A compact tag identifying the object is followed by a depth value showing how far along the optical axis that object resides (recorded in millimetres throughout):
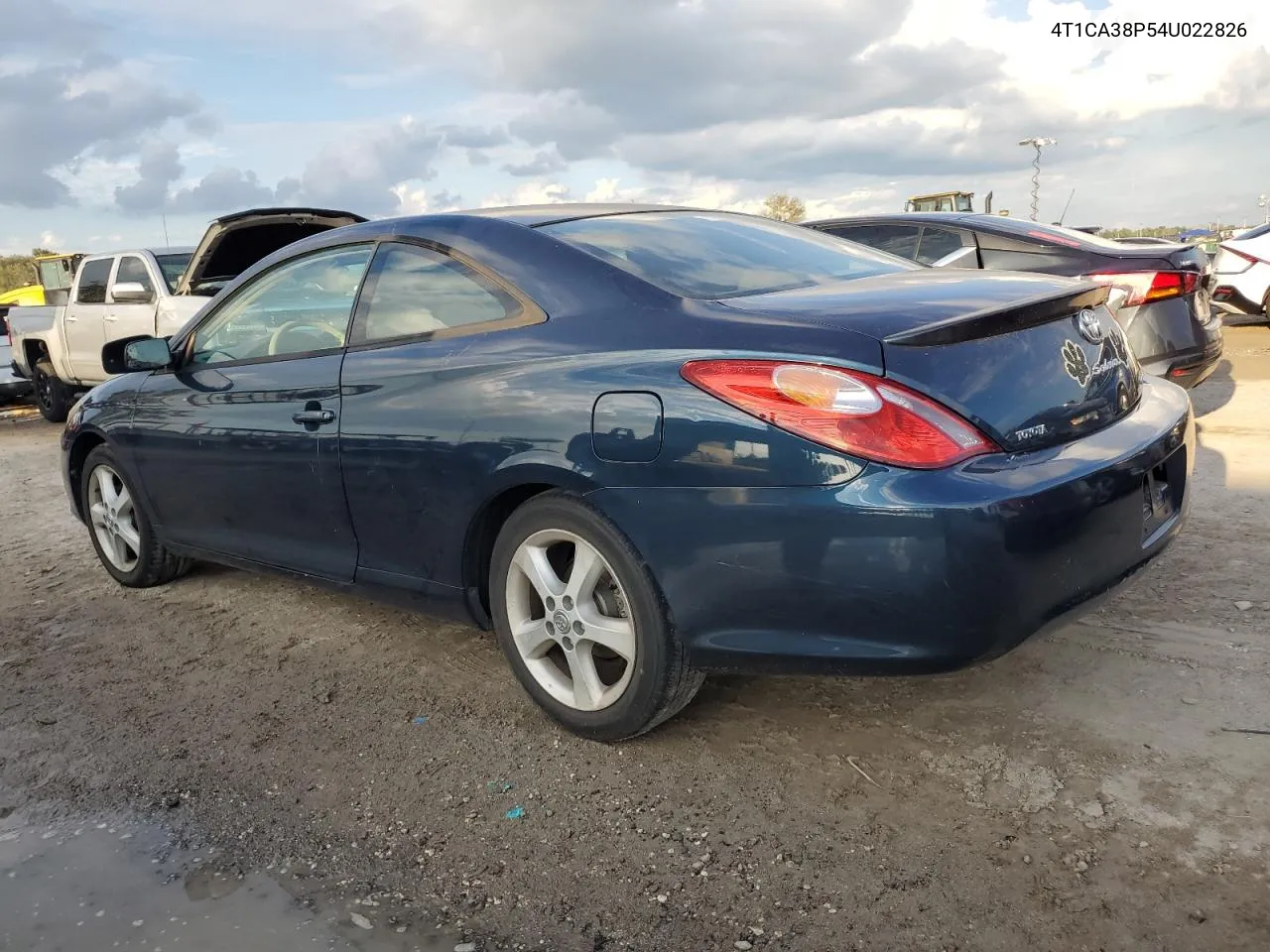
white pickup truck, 8242
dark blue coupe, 2354
